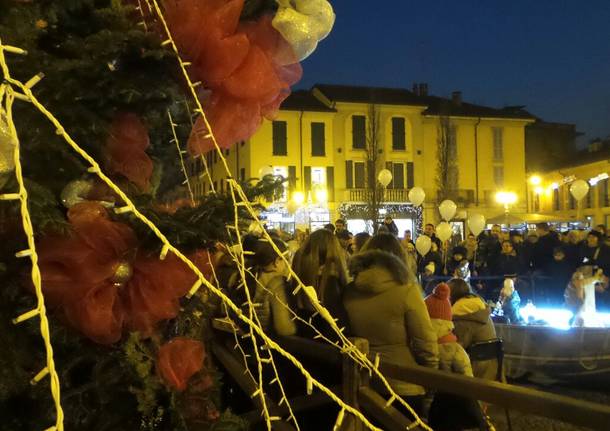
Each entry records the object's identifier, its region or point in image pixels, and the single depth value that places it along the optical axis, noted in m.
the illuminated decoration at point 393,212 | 33.56
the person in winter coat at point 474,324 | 4.66
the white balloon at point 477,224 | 13.23
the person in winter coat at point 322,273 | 3.69
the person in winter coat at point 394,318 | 3.22
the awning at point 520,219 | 17.39
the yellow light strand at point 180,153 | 1.62
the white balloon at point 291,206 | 13.61
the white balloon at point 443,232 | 12.44
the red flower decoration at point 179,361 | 1.42
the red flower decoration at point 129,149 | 1.45
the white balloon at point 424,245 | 11.42
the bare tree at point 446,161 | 35.59
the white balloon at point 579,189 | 14.18
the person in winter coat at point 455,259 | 10.28
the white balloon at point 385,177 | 16.77
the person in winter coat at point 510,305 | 7.75
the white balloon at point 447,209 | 14.41
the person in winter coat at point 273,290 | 3.49
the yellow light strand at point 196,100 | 1.33
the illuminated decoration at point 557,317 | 7.50
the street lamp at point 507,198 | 19.97
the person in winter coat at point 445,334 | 3.94
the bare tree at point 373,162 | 32.99
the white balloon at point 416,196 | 15.74
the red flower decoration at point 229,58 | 1.40
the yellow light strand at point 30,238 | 0.96
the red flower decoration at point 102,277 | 1.24
